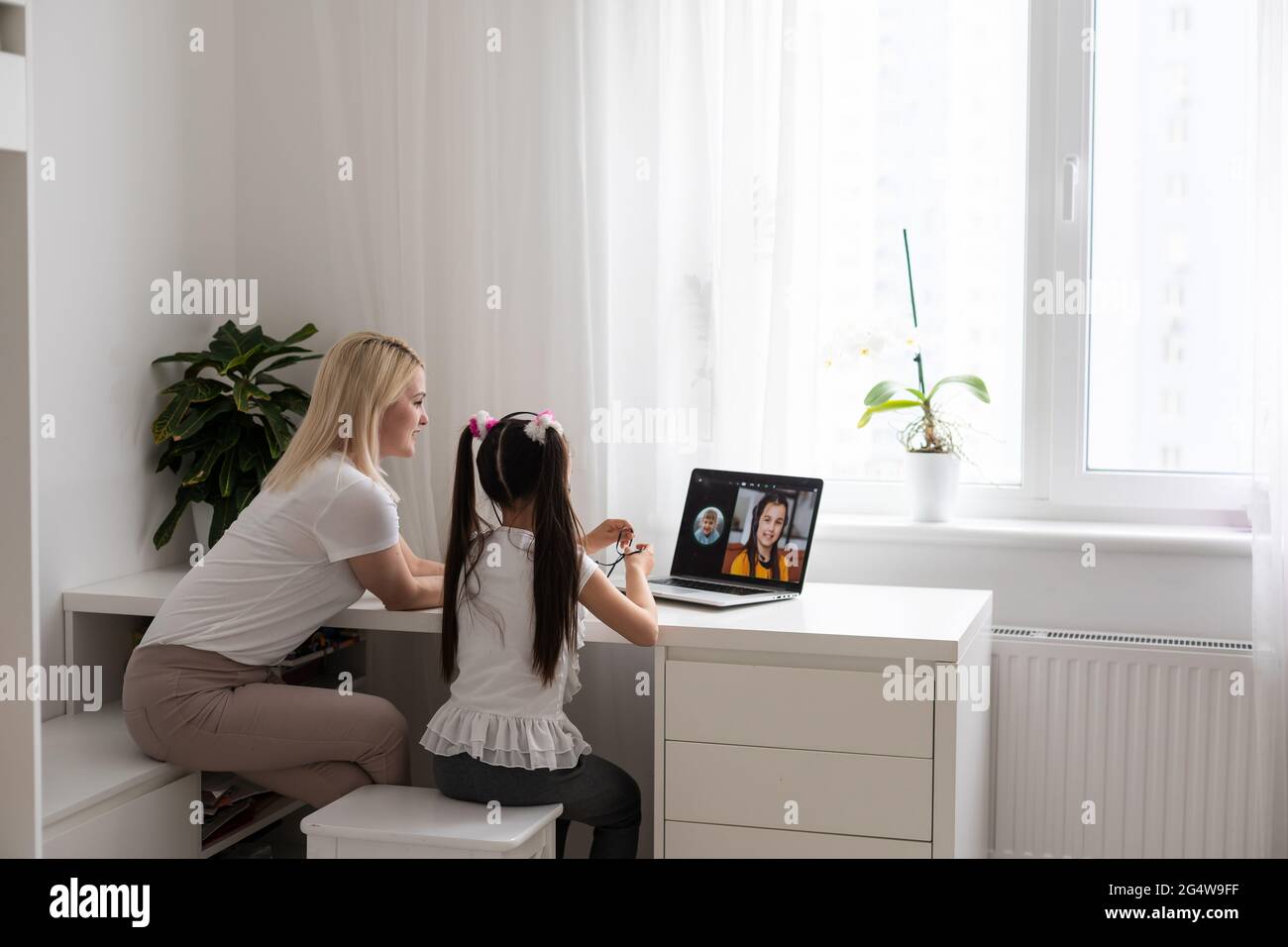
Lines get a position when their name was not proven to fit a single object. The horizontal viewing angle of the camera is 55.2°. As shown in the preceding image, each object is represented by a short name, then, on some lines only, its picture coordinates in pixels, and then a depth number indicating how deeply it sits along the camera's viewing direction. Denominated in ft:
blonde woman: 6.81
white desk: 6.23
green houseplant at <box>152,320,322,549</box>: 8.22
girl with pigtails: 6.40
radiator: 7.59
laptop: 7.40
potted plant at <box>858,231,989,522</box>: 8.37
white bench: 6.33
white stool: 5.93
